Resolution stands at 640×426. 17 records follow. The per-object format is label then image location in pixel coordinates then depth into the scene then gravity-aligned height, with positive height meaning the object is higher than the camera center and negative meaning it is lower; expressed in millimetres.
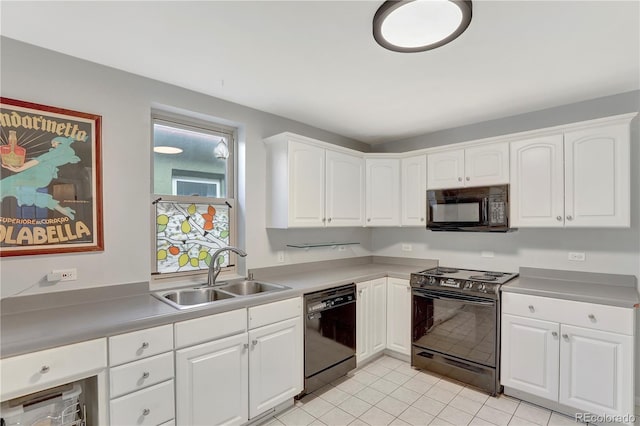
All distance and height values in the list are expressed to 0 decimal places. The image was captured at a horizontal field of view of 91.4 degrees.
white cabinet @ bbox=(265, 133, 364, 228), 2824 +267
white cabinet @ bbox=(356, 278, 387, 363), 2988 -1070
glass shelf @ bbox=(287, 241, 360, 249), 3252 -365
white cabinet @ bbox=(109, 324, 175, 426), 1587 -874
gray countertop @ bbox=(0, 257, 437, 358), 1419 -558
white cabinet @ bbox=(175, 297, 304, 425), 1845 -1002
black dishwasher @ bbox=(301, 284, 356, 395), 2518 -1059
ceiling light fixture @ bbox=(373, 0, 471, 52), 1426 +931
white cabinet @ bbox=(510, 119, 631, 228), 2336 +248
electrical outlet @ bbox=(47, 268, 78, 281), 1855 -367
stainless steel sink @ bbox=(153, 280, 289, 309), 2284 -622
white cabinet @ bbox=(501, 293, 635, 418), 2105 -1053
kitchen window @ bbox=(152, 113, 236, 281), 2480 +141
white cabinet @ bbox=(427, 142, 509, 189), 2871 +428
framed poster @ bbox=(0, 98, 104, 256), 1755 +204
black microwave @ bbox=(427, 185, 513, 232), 2852 +12
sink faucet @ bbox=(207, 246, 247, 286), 2487 -428
